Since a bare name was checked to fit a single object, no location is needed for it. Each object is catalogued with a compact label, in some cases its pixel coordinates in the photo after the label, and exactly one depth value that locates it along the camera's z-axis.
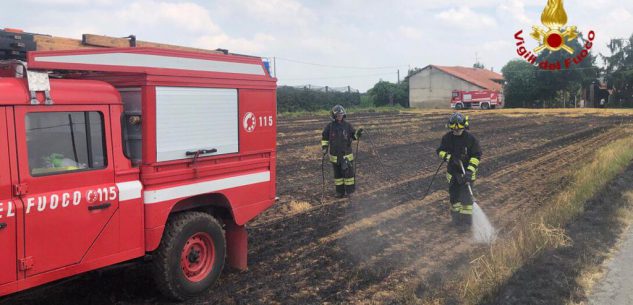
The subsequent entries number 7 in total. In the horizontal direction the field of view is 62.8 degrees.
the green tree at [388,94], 66.44
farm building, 66.03
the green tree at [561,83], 60.81
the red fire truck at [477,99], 55.75
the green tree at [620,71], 60.34
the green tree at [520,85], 61.62
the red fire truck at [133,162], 3.73
